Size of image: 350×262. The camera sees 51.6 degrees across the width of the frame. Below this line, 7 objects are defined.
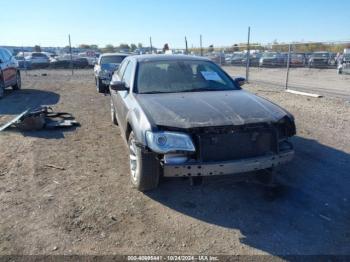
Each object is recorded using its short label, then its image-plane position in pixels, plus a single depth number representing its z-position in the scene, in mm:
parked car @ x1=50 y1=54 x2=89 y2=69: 32531
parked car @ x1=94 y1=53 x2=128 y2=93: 14027
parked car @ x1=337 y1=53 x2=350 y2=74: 23766
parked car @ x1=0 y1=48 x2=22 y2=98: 12438
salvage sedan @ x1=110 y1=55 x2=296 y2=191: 3682
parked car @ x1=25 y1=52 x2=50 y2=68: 33031
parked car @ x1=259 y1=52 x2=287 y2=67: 25125
